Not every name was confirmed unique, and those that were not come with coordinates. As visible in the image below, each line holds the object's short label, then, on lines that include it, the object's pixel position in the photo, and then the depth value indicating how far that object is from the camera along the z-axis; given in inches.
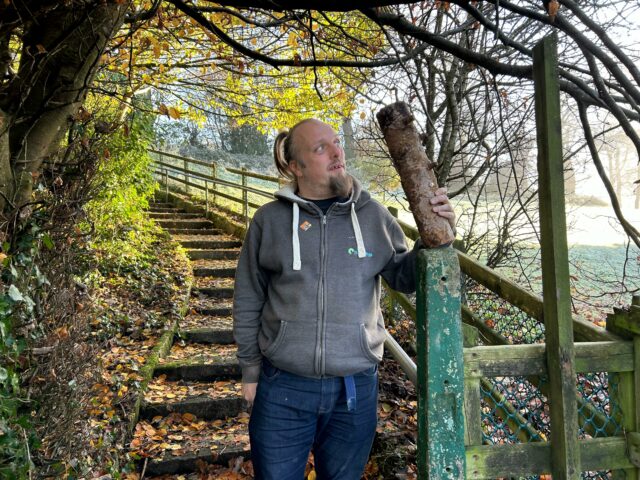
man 67.4
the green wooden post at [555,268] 54.7
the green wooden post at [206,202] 391.5
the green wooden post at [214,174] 428.8
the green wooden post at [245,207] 336.9
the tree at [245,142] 764.6
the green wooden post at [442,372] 56.2
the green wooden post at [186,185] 460.7
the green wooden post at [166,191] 469.0
